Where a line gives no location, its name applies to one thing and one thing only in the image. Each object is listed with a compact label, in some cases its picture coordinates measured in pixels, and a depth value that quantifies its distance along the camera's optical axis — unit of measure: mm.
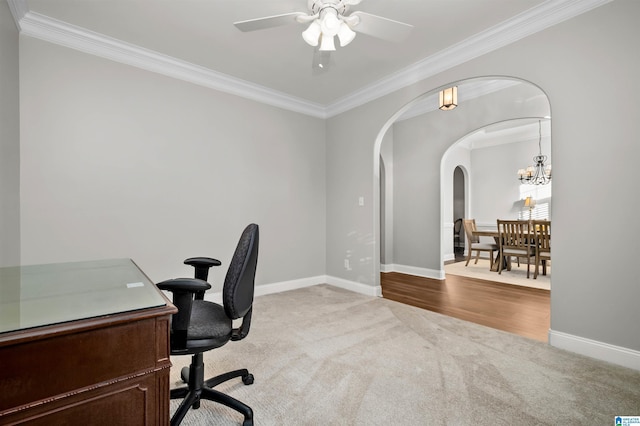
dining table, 5320
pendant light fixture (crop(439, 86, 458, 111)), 3701
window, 6852
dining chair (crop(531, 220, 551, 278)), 4692
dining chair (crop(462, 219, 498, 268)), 5611
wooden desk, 776
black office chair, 1316
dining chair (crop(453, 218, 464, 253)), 8984
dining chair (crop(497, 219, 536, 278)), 4871
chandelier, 6469
